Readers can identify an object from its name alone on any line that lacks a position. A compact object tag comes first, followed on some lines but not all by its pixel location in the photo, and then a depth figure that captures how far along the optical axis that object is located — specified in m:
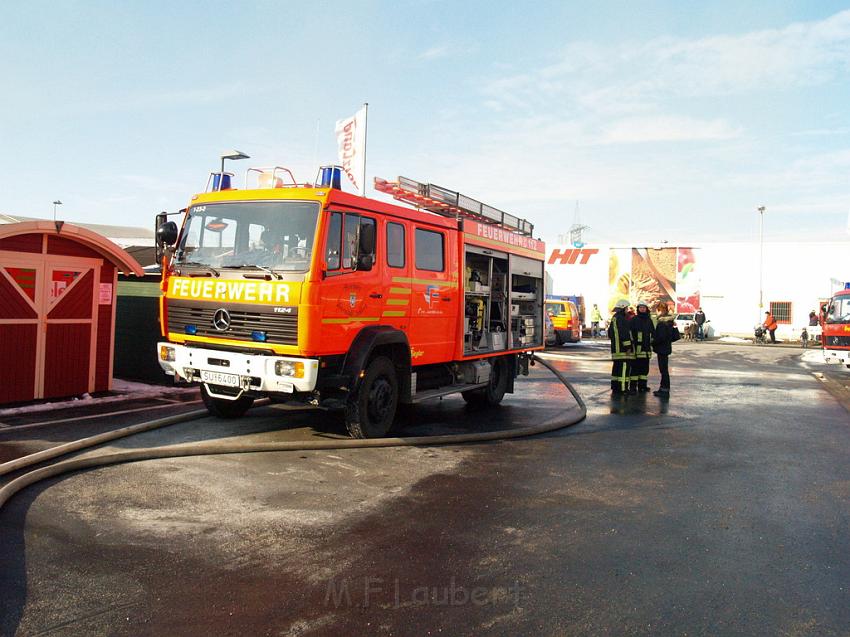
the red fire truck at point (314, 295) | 6.53
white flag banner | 13.66
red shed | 9.36
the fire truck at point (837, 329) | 16.52
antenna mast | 58.14
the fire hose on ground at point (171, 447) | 5.40
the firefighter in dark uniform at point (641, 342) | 12.74
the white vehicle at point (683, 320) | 35.74
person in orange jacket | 33.28
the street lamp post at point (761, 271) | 37.50
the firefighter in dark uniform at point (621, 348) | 12.62
